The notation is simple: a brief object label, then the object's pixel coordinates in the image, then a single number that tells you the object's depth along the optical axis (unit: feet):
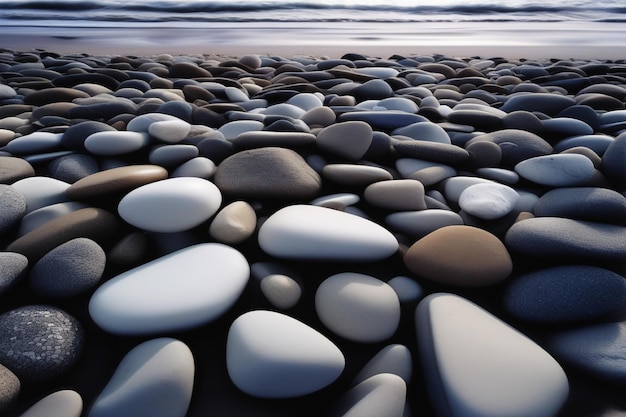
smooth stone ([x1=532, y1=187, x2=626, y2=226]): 2.98
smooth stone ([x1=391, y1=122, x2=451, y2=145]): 4.46
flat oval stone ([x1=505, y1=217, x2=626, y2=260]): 2.63
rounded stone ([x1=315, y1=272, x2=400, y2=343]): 2.30
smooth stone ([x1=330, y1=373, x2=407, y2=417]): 1.85
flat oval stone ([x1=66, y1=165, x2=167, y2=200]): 3.14
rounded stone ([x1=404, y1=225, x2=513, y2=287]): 2.58
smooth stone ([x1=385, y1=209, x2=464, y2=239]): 3.03
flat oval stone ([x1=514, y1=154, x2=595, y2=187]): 3.40
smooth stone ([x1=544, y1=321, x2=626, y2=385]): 2.10
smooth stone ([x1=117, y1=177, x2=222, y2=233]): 2.84
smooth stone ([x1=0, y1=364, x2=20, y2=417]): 1.87
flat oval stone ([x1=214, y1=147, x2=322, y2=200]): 3.26
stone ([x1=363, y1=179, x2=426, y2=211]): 3.19
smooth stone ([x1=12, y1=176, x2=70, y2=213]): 3.18
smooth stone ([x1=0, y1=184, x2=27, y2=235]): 2.88
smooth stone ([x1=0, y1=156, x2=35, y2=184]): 3.44
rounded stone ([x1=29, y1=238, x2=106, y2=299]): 2.39
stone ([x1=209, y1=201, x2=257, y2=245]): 2.82
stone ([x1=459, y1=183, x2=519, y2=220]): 3.12
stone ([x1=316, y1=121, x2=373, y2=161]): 3.88
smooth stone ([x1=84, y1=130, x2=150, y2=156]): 3.80
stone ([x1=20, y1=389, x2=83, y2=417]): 1.86
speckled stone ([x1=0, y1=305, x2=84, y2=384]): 2.02
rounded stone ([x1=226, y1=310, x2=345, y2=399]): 1.96
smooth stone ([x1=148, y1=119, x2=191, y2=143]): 4.06
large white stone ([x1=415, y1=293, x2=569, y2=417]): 1.90
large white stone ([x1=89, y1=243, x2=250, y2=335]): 2.20
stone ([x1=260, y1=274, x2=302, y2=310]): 2.42
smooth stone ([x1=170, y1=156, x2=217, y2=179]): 3.51
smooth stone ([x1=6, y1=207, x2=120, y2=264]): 2.64
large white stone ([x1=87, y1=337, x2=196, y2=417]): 1.88
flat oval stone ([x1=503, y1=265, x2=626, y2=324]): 2.36
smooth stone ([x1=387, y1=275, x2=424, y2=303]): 2.56
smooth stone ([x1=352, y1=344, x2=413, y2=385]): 2.11
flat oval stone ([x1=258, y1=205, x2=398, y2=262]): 2.62
